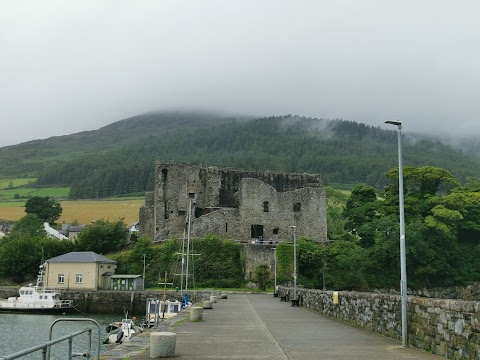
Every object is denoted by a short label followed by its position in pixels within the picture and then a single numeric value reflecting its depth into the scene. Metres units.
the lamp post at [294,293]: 31.16
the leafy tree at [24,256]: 60.88
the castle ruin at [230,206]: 59.09
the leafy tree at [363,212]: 53.90
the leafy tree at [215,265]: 53.25
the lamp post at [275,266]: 49.56
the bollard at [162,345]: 10.78
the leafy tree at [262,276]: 51.66
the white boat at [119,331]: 31.67
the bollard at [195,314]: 19.45
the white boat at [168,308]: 35.53
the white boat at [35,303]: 50.22
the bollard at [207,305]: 26.40
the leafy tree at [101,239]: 64.44
